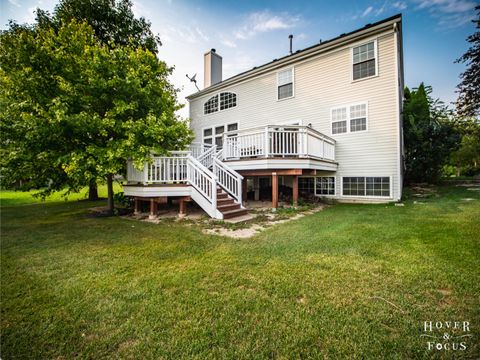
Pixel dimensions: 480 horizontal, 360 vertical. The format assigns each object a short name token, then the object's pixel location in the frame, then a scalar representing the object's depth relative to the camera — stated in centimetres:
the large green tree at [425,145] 1248
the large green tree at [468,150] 1351
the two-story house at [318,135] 726
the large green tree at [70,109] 595
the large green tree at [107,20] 1062
